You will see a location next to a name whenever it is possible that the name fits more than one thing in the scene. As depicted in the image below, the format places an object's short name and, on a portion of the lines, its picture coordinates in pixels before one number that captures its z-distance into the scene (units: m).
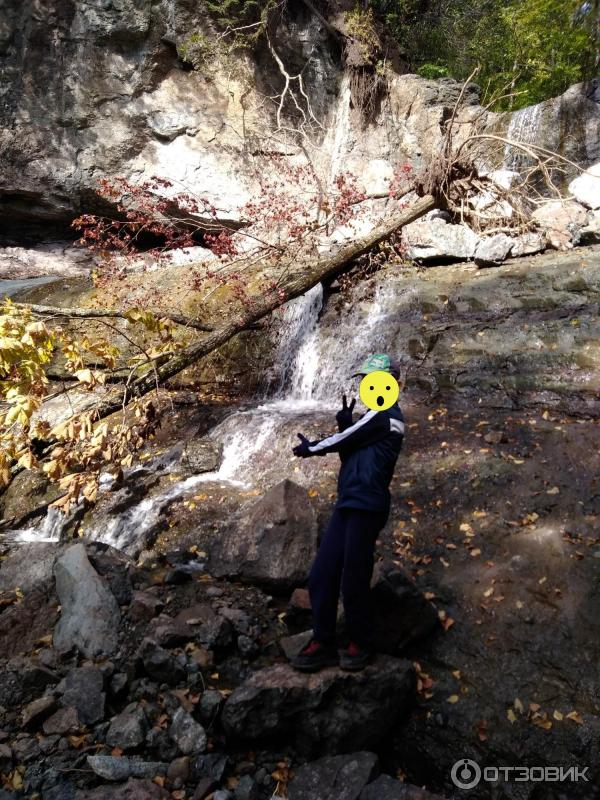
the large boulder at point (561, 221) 9.47
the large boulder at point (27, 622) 3.73
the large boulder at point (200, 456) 6.48
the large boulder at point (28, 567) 4.52
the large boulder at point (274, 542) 4.19
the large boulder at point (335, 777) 2.55
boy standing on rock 3.03
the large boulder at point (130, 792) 2.49
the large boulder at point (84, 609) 3.63
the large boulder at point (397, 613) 3.45
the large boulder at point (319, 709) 2.88
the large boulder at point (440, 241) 9.75
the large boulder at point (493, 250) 9.27
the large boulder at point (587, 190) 10.03
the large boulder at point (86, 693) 3.09
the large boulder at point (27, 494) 6.42
